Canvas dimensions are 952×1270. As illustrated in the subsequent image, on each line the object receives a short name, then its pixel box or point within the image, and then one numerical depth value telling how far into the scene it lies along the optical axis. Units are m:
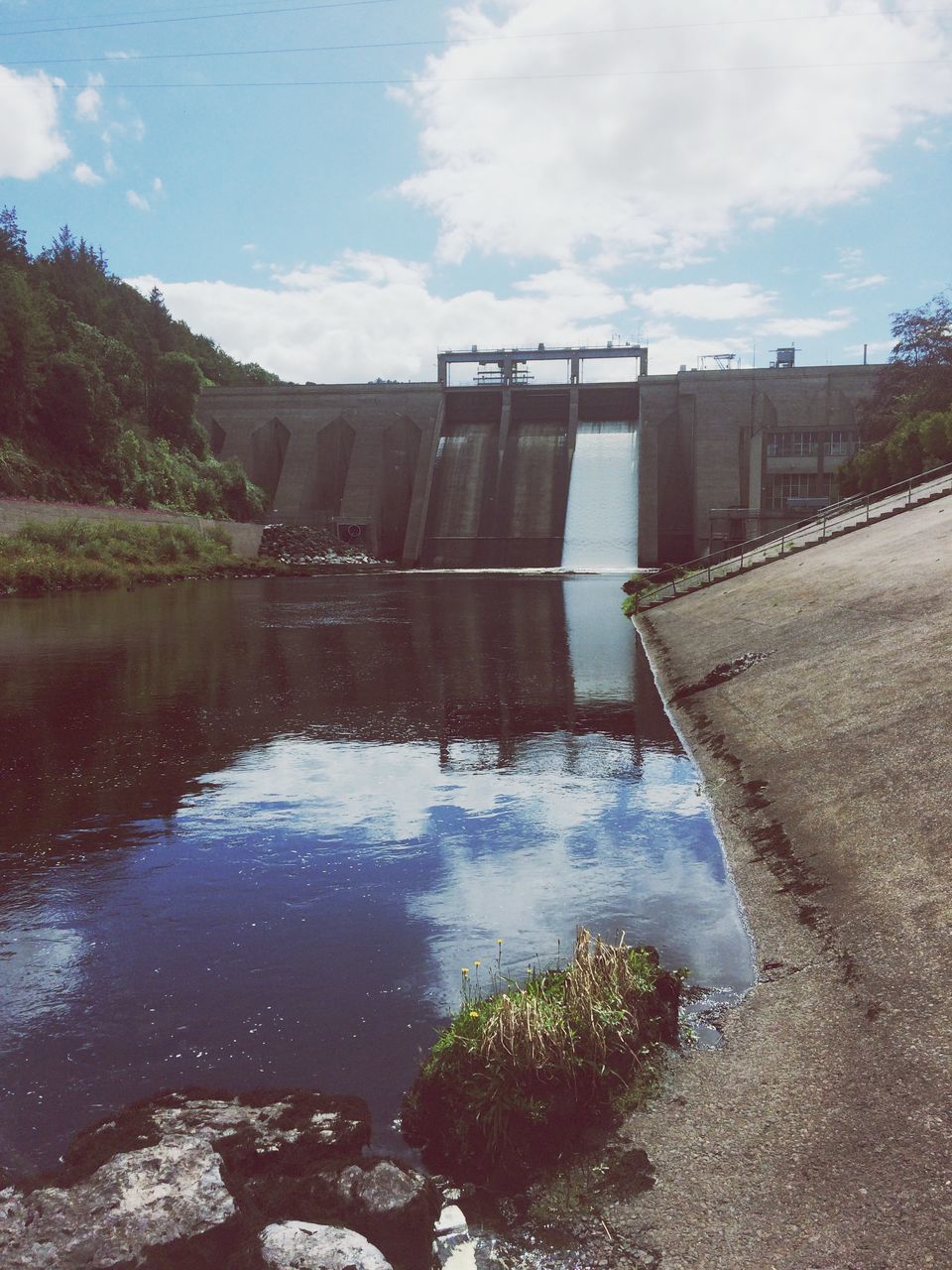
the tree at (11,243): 73.44
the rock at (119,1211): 4.18
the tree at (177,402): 79.94
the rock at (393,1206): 4.35
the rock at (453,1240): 4.27
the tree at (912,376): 49.78
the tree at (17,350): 58.16
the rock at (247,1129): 4.91
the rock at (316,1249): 4.08
